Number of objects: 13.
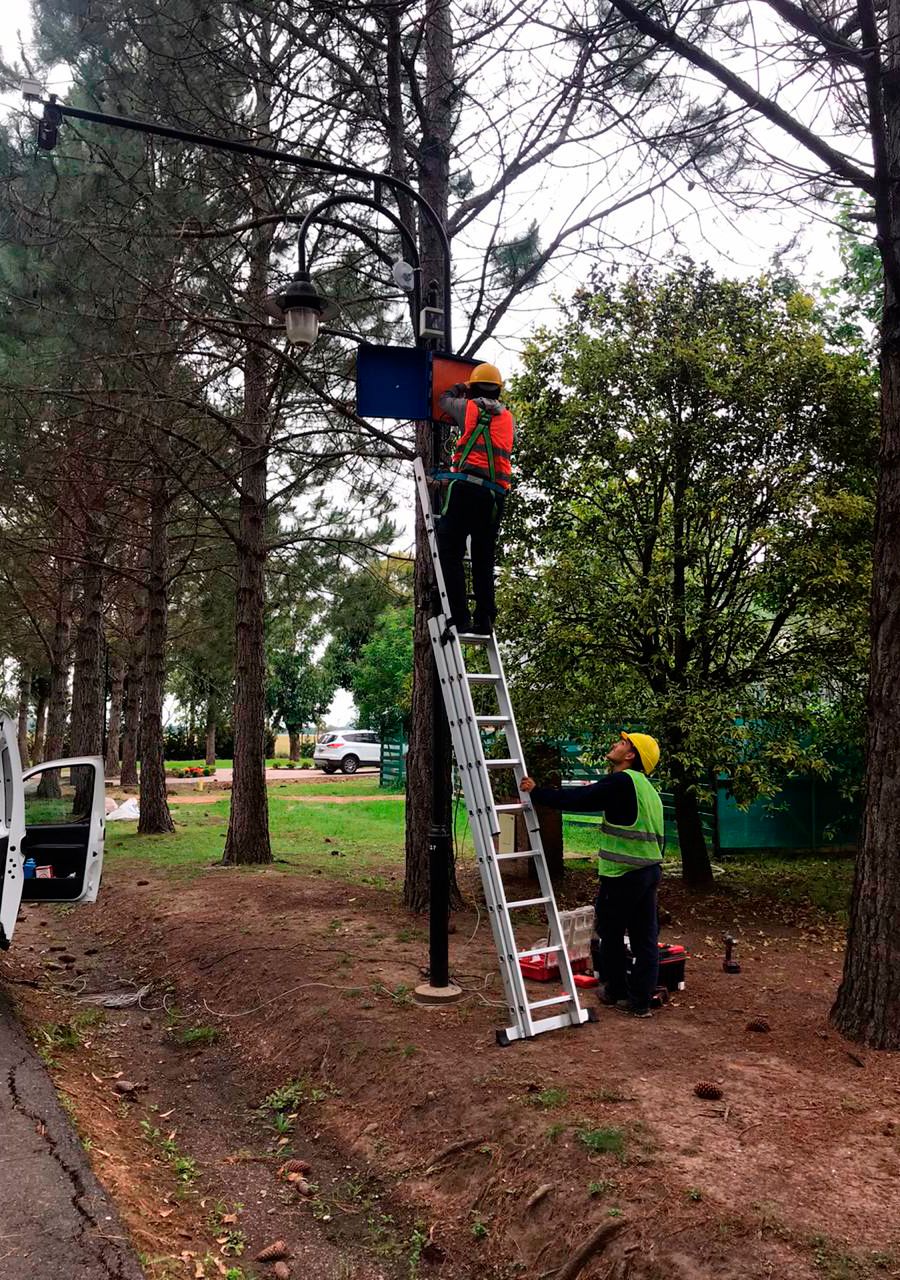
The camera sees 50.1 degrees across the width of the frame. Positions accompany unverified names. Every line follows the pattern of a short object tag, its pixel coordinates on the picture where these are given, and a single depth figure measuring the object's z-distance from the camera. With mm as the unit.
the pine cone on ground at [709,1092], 4781
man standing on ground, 6113
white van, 8570
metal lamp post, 6480
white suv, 36188
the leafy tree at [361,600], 16828
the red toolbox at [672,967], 6836
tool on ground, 7465
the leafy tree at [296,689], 43688
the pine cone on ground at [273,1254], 4109
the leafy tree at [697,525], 9547
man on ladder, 6309
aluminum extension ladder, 5676
